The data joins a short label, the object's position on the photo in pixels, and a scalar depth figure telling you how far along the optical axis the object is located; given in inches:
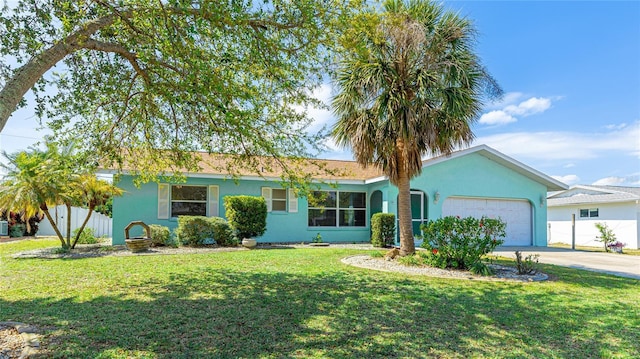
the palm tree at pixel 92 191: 506.9
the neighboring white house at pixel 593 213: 808.3
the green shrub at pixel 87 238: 646.5
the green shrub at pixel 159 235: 555.5
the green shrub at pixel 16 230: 875.4
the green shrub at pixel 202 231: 564.3
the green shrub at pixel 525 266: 363.3
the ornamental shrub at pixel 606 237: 744.3
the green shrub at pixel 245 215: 591.2
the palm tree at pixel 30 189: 470.6
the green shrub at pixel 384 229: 622.8
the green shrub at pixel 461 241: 363.6
